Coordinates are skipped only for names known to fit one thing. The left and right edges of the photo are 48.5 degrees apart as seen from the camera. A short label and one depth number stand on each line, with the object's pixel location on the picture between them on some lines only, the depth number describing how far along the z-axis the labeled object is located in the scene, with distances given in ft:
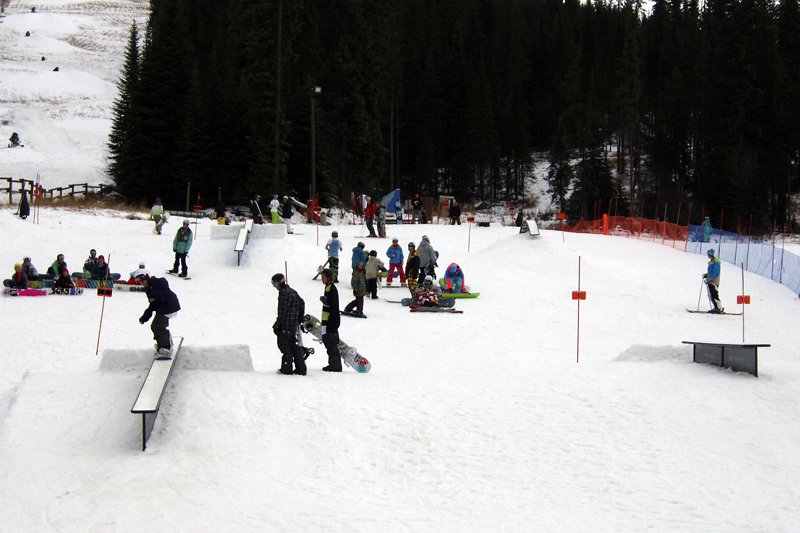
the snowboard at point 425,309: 73.46
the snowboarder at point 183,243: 81.56
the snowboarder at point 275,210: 121.19
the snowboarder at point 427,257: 81.30
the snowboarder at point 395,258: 83.97
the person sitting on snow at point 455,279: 81.51
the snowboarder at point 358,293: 69.15
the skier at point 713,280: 78.69
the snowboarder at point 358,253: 79.41
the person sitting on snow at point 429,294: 74.23
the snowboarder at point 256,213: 122.31
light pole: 153.58
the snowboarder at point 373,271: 77.02
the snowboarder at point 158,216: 106.22
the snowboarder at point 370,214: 112.57
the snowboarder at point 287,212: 119.87
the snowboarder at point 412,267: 79.56
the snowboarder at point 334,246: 82.38
